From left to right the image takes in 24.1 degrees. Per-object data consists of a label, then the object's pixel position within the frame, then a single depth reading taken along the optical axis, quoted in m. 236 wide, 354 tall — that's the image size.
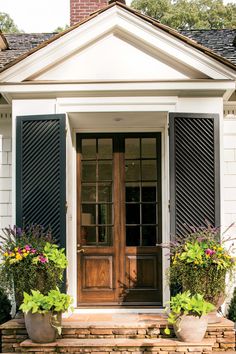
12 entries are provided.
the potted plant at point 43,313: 6.62
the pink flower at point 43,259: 6.96
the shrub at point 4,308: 7.67
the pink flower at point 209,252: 6.92
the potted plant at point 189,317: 6.55
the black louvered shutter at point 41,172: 7.54
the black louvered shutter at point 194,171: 7.51
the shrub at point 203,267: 6.93
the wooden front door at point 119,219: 8.35
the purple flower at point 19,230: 7.29
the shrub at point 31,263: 7.04
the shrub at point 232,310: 7.66
